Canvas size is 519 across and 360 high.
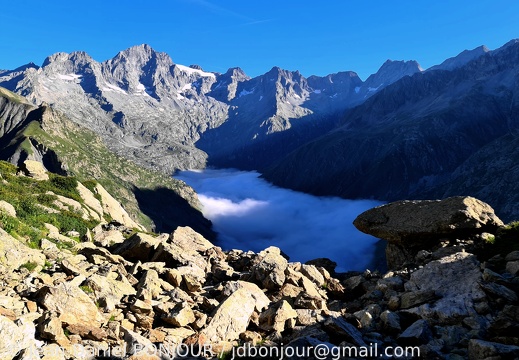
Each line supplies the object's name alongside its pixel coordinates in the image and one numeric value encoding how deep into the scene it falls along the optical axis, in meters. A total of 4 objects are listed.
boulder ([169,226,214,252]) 36.41
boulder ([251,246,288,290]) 24.62
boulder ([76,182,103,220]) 59.54
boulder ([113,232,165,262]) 30.25
